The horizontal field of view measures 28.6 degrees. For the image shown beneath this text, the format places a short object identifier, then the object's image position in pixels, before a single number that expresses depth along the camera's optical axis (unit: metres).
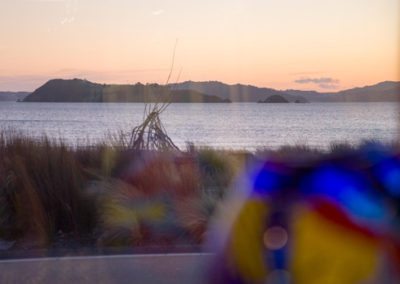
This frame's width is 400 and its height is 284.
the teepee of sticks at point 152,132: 17.06
